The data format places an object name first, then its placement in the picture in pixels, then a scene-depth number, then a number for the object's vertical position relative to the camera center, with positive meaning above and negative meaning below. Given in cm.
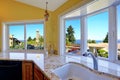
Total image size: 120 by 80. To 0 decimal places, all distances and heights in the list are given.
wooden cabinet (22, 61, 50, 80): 137 -61
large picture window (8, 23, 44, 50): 202 +10
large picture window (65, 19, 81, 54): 164 +11
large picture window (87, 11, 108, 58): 130 +11
